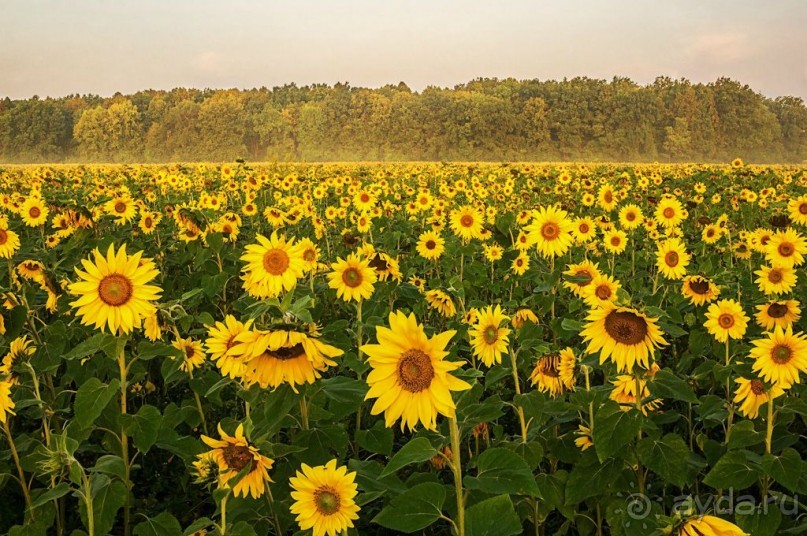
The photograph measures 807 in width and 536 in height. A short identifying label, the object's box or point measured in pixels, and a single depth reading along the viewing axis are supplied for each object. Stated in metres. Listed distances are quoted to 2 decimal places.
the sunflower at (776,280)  4.02
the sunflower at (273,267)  2.88
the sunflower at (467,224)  6.64
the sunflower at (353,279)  3.37
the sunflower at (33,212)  6.38
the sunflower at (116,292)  2.20
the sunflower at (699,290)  4.00
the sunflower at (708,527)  1.16
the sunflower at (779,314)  3.03
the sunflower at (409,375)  1.44
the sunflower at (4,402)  1.97
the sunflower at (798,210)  6.38
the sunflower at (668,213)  7.77
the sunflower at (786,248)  4.58
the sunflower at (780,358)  2.25
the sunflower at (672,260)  5.06
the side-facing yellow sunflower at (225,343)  2.18
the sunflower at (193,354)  2.86
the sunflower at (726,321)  3.13
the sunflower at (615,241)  6.37
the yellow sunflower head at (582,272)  3.59
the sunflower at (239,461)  1.82
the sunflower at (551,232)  4.93
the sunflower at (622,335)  2.03
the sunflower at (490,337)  2.73
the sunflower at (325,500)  1.71
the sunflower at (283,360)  1.68
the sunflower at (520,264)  5.63
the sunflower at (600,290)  3.19
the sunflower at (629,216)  7.61
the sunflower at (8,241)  4.32
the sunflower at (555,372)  2.80
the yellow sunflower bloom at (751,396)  2.47
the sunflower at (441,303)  3.87
